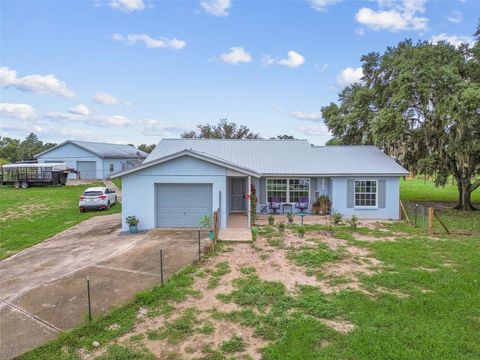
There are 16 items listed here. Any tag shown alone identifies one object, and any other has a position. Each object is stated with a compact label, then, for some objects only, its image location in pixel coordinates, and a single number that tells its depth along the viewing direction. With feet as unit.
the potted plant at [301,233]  43.55
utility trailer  105.50
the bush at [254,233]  42.84
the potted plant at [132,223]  47.50
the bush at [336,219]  52.08
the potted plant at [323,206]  60.29
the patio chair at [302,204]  60.34
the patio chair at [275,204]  60.59
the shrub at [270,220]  51.37
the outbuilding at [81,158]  126.93
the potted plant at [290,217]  53.57
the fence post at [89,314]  21.18
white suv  66.20
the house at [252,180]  48.96
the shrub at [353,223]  49.02
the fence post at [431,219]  44.93
